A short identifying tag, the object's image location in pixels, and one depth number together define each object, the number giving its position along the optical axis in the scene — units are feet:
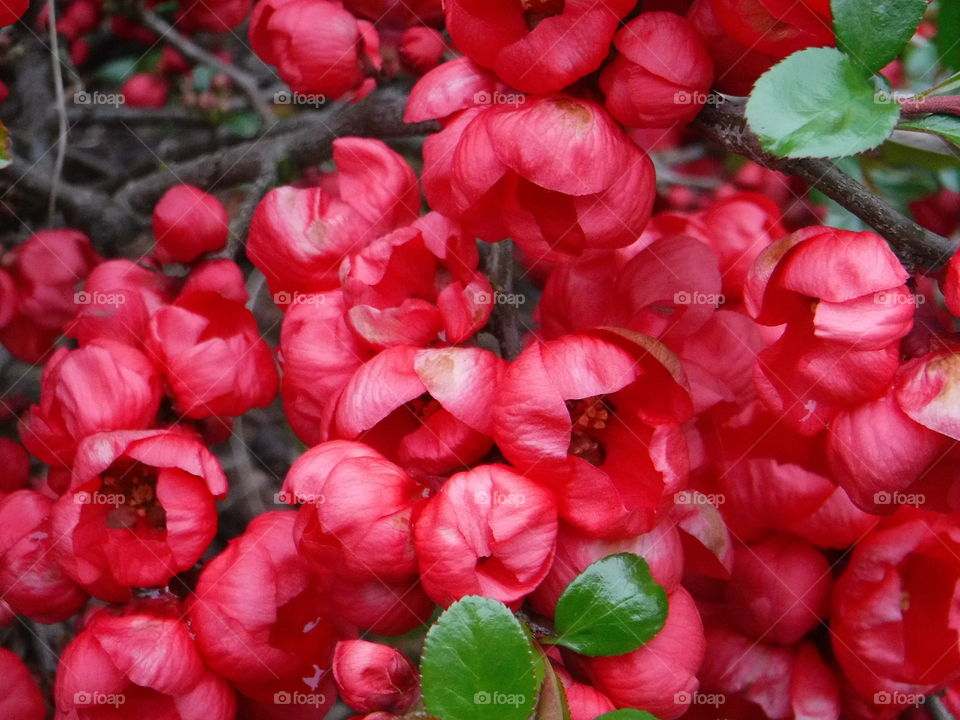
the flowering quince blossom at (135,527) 1.40
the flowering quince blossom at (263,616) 1.38
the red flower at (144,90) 2.26
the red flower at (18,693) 1.43
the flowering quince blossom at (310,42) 1.50
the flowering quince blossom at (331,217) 1.45
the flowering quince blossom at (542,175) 1.32
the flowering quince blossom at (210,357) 1.46
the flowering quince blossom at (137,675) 1.37
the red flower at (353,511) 1.32
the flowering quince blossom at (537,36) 1.32
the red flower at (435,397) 1.34
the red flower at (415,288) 1.39
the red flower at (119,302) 1.50
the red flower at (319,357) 1.40
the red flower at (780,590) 1.43
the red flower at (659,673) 1.35
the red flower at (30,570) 1.45
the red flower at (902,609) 1.38
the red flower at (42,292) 1.63
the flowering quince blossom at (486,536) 1.31
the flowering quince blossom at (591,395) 1.32
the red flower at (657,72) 1.32
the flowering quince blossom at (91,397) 1.43
